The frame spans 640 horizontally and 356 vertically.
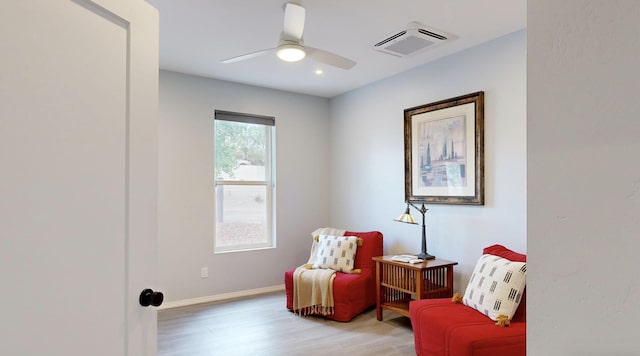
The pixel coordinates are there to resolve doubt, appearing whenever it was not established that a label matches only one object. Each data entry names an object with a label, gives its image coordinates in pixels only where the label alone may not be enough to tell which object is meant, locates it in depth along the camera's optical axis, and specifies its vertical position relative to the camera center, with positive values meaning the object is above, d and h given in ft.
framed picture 10.87 +0.98
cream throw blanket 11.84 -3.48
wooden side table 10.62 -2.96
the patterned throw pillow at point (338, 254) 12.82 -2.47
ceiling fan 8.11 +3.12
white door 2.95 +0.06
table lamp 11.64 -1.26
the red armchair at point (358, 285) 11.68 -3.29
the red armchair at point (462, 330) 7.00 -2.93
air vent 9.55 +3.83
